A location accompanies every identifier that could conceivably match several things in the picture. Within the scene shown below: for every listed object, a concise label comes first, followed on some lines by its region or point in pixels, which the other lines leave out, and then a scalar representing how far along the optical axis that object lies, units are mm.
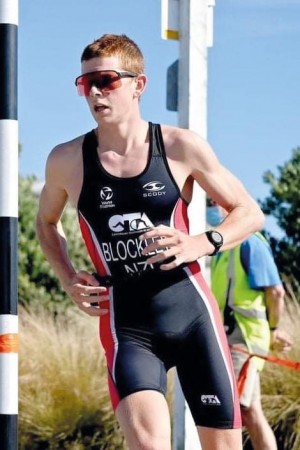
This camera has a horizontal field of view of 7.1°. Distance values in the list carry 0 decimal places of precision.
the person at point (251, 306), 18014
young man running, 10362
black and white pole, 10531
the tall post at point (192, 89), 14450
